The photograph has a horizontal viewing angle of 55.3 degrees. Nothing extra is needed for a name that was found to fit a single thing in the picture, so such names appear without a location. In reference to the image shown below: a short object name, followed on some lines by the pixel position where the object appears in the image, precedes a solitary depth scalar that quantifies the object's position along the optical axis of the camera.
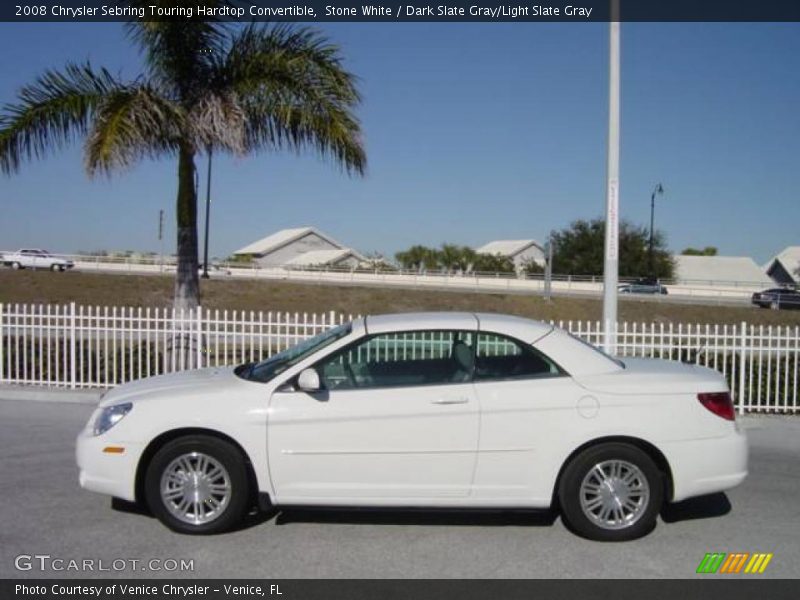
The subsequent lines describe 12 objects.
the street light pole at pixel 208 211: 41.25
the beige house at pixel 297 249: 83.38
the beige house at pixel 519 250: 89.69
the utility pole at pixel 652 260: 66.11
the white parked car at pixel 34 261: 49.09
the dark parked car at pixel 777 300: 42.41
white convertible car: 4.96
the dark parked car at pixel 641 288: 52.24
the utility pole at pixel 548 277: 36.91
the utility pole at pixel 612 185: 10.60
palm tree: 11.07
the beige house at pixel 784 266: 75.19
